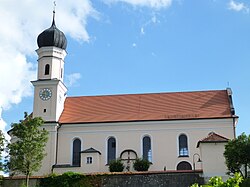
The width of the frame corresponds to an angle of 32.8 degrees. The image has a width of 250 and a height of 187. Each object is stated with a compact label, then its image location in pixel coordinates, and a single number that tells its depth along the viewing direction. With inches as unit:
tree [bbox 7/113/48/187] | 1439.5
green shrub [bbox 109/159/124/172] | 1750.9
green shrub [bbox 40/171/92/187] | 1438.2
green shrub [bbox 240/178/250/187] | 1067.7
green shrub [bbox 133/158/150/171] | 1754.4
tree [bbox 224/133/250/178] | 1298.0
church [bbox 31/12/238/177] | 1851.6
